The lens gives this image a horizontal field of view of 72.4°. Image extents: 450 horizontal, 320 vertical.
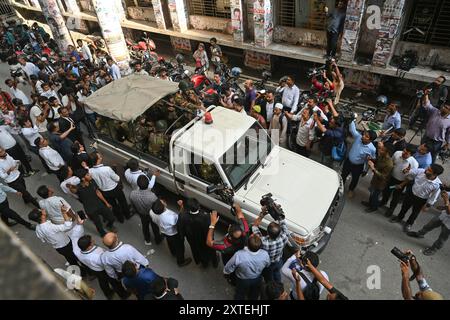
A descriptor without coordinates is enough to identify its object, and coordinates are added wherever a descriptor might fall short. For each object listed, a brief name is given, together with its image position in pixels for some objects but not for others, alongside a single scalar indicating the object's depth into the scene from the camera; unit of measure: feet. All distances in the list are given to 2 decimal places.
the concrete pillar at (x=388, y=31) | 24.94
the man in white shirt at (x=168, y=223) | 15.12
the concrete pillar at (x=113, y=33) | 32.63
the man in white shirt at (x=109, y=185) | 18.40
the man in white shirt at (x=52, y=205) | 15.72
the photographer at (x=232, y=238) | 13.83
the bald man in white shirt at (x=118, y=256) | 13.38
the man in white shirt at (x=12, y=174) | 19.70
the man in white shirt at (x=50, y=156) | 20.49
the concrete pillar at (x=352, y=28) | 26.58
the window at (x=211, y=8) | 36.94
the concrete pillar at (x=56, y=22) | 39.45
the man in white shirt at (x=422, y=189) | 15.92
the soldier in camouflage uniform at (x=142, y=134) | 21.07
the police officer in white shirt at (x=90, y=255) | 13.51
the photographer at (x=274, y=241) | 13.37
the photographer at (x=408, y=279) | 11.64
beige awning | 20.08
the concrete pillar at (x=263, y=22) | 31.32
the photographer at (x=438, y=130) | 19.57
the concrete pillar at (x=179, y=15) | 38.19
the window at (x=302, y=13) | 30.89
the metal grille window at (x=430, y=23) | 25.49
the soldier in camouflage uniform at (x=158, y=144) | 20.31
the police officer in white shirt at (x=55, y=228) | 15.25
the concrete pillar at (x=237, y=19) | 32.81
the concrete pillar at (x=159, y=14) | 39.63
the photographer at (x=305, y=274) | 12.08
